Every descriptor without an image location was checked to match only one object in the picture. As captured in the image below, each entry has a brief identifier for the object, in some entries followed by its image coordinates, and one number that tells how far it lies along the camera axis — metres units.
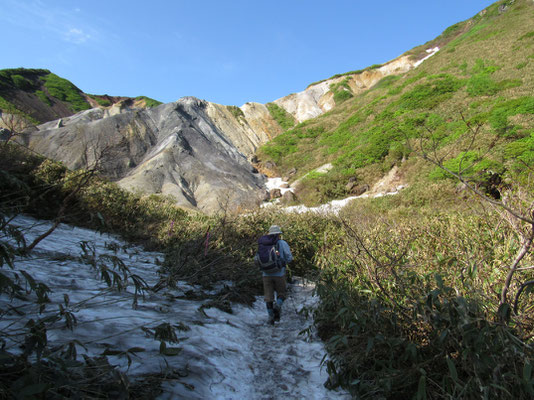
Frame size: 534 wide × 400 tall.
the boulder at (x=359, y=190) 18.66
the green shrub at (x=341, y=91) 45.28
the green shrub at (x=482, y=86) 19.64
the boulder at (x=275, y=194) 23.35
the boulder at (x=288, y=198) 20.47
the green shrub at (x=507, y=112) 13.14
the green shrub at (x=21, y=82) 40.78
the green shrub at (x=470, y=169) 10.53
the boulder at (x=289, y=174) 29.00
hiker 4.53
